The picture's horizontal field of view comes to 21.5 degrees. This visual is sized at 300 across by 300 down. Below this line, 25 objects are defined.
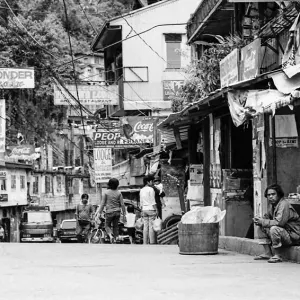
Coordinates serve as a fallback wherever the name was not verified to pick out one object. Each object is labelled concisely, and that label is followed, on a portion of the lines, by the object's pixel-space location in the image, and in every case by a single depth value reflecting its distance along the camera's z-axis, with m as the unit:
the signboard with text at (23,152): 48.59
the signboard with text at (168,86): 32.11
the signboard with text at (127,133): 28.09
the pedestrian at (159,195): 20.66
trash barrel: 14.26
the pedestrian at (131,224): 25.69
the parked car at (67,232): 47.06
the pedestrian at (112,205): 19.02
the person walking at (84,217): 23.03
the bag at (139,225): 24.61
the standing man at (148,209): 20.03
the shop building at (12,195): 55.16
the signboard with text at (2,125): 28.44
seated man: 11.92
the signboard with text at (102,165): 34.72
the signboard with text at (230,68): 16.34
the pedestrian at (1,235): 42.94
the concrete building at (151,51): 33.97
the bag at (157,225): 20.05
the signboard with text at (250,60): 15.32
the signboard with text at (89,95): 27.47
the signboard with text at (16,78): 24.88
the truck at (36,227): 46.69
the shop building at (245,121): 13.48
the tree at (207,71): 18.29
